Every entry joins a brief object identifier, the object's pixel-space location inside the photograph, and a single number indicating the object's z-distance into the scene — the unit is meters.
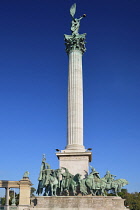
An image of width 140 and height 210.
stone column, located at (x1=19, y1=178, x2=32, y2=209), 51.25
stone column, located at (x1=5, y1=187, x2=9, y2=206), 52.83
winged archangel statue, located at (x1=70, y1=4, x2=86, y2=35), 40.28
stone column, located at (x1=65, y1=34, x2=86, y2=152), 35.31
